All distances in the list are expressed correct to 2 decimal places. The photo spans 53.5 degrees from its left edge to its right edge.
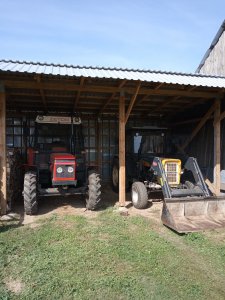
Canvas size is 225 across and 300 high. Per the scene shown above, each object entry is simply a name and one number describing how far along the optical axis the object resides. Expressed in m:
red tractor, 5.13
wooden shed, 4.97
